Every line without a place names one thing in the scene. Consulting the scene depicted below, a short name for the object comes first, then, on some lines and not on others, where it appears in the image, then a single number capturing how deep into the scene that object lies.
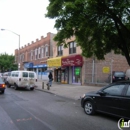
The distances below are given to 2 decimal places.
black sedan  6.59
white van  17.87
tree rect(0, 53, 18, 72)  51.89
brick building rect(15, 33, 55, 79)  34.12
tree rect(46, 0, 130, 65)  10.20
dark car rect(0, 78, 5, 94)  14.42
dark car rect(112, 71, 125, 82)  20.22
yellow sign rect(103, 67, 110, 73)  20.47
